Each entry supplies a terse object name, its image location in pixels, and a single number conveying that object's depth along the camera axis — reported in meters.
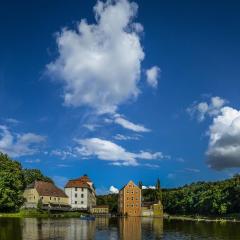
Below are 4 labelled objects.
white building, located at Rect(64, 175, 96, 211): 109.13
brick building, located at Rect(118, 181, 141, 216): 110.60
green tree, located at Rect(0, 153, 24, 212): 73.43
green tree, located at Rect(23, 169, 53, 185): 109.36
